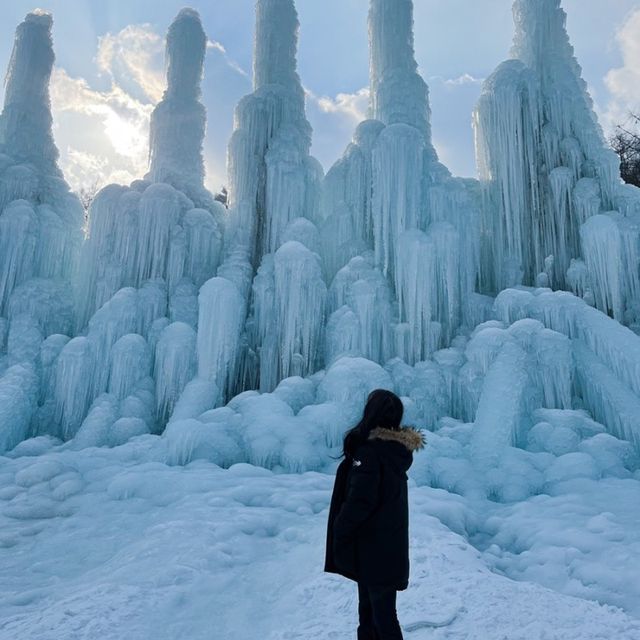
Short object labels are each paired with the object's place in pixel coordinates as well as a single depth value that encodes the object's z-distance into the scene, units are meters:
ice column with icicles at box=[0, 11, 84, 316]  12.77
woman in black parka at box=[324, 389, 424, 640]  2.49
